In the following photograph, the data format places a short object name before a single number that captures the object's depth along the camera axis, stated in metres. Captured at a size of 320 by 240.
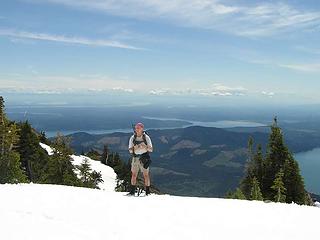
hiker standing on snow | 17.14
